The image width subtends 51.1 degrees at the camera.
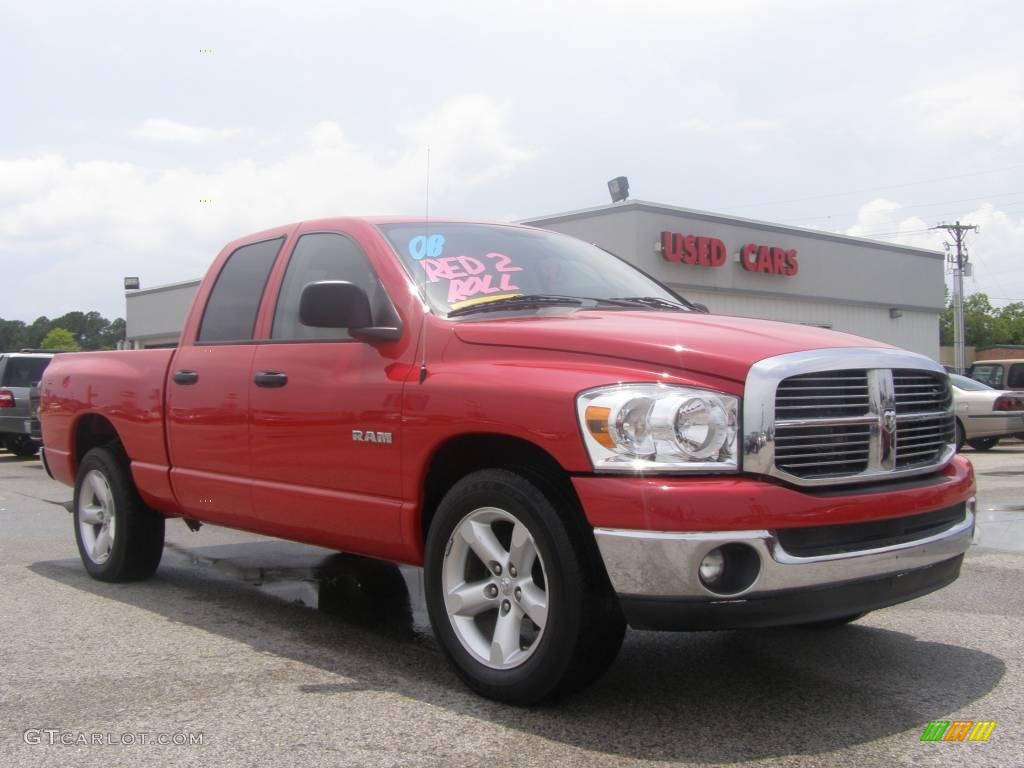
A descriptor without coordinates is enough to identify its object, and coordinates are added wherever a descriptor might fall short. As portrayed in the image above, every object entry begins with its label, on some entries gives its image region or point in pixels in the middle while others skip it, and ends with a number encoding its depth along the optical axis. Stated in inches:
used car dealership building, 1019.9
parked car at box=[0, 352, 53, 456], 677.9
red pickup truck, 132.0
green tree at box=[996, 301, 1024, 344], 4776.1
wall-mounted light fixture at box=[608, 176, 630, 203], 1082.7
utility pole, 1950.1
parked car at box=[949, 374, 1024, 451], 677.9
